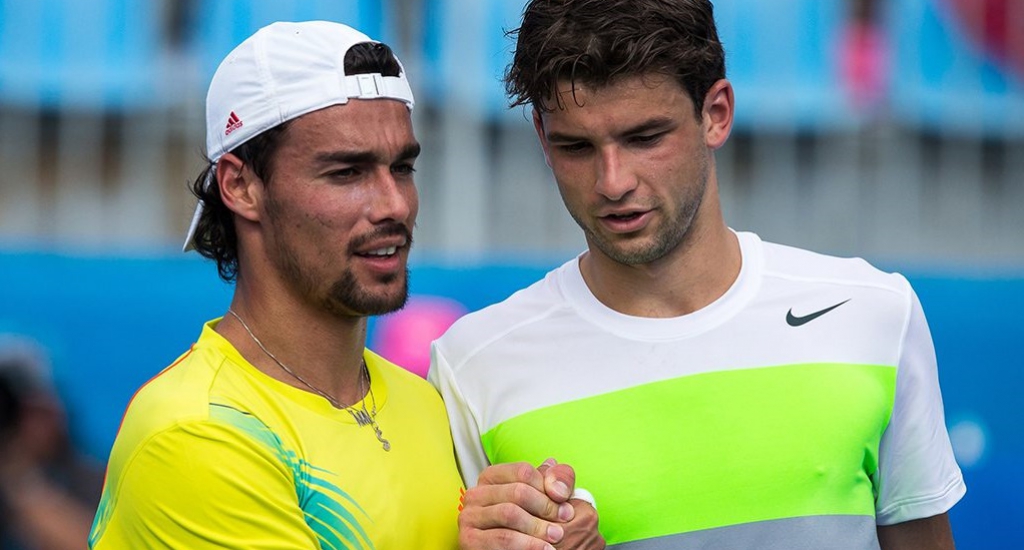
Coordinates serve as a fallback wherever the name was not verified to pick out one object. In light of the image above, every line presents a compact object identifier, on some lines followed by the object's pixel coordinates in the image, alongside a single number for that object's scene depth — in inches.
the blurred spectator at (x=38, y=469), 393.1
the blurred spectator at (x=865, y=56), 490.0
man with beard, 209.0
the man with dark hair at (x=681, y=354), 231.5
